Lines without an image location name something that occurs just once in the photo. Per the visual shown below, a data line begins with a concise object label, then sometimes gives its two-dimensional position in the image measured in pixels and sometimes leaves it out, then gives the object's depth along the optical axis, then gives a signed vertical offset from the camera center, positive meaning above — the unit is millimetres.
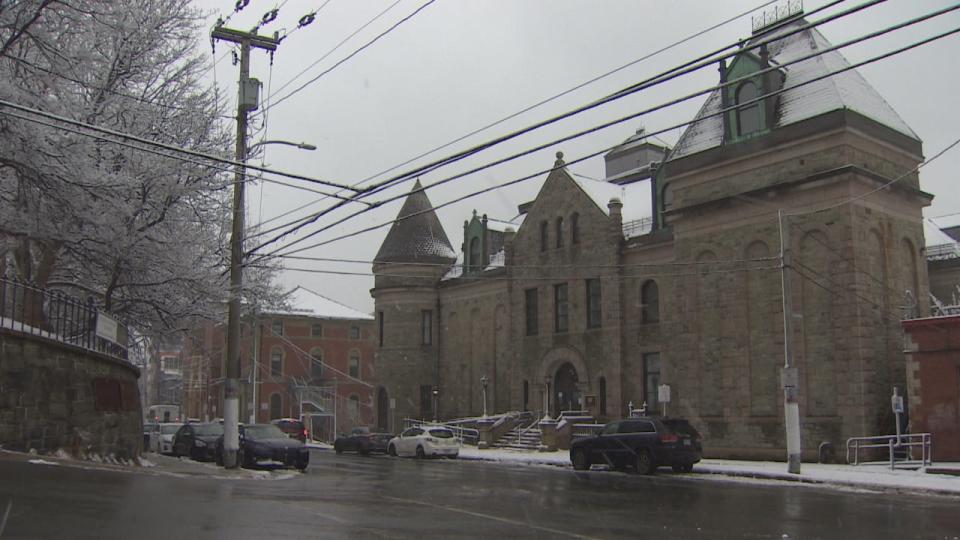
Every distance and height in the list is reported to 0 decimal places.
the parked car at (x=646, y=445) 23656 -1355
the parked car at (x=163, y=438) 33562 -1604
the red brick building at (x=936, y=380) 24219 +471
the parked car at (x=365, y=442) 37812 -1984
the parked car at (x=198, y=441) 28672 -1475
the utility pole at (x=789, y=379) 22719 +472
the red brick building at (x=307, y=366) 65625 +2477
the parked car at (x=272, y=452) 23531 -1500
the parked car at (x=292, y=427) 43031 -1504
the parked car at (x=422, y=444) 33656 -1860
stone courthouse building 27375 +4729
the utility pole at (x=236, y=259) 21438 +3464
